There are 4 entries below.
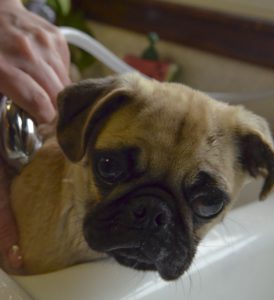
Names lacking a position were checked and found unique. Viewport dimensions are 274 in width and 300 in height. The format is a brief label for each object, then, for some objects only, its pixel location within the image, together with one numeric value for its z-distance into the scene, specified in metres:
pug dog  0.68
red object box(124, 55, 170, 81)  1.40
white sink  0.64
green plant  1.60
